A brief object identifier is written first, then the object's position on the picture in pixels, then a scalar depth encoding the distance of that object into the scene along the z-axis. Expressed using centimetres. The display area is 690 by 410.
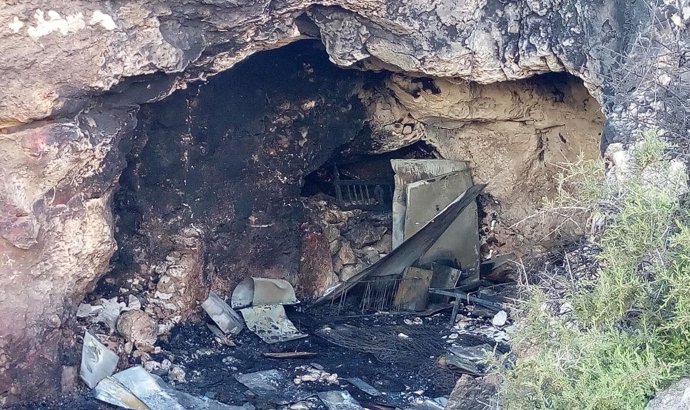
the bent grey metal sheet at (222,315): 564
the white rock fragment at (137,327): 510
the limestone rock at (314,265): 638
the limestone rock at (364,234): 669
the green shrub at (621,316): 310
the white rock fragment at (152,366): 498
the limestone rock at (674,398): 293
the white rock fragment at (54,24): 392
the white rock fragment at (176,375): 494
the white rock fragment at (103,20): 406
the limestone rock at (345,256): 663
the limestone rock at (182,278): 551
